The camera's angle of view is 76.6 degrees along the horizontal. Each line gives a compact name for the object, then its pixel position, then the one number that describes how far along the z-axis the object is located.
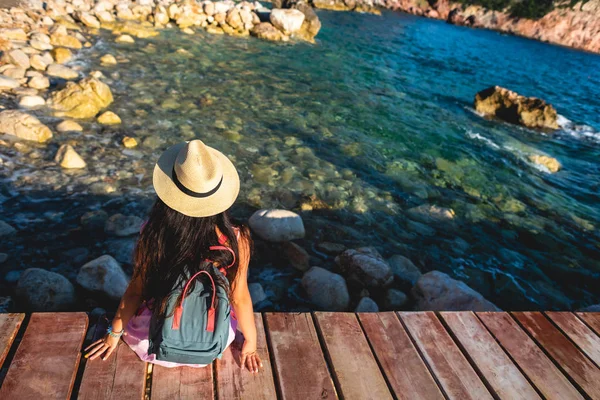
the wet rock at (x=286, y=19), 18.42
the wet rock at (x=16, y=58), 8.95
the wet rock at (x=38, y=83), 8.44
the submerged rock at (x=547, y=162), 10.48
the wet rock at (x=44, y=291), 3.74
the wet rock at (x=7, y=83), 8.02
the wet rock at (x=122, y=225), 5.19
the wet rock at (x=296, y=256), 5.16
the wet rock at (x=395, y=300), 4.69
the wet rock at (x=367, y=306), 4.39
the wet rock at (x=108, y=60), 10.91
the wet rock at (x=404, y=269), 5.30
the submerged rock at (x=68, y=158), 6.16
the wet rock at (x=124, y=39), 12.94
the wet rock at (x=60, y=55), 10.19
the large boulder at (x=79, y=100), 7.79
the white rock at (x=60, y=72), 9.31
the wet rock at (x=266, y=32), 17.61
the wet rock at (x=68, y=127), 7.15
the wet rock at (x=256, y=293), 4.49
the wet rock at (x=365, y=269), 4.92
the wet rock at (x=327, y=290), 4.54
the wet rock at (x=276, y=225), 5.45
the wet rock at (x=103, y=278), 4.00
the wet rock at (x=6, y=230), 4.80
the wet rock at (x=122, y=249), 4.83
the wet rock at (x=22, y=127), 6.60
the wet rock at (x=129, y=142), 7.08
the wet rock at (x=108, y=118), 7.68
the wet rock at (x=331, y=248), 5.57
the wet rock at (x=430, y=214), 6.77
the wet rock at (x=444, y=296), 4.44
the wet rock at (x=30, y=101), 7.71
